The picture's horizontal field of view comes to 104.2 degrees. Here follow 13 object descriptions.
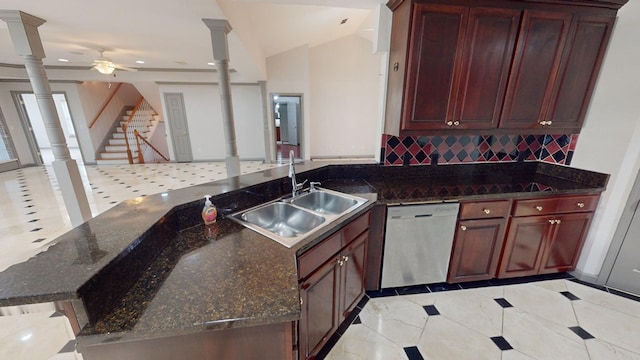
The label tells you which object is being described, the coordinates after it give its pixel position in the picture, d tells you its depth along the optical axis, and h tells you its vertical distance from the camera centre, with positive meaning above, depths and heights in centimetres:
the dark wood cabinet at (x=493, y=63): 184 +45
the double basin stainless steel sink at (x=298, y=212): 156 -62
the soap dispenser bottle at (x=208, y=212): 144 -52
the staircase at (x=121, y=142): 738 -69
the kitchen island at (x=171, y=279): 78 -62
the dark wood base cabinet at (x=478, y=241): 202 -98
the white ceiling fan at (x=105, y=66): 430 +92
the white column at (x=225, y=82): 263 +44
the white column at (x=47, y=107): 249 +13
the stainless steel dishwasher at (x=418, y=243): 196 -97
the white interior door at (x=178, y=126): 695 -17
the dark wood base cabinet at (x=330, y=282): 133 -97
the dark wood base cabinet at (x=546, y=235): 209 -96
